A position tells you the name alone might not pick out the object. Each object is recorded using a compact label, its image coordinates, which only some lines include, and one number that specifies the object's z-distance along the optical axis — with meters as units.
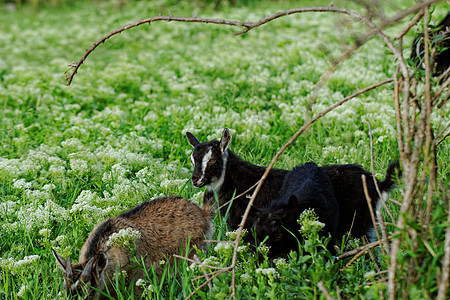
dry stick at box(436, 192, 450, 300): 4.99
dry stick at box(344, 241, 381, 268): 6.11
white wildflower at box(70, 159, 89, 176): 10.87
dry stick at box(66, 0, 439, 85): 4.73
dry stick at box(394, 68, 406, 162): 5.52
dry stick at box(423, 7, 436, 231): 5.37
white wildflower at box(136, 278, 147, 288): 7.05
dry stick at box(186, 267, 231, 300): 5.95
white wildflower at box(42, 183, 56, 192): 10.02
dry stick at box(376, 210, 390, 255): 5.61
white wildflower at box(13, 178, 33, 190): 10.28
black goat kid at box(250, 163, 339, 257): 7.87
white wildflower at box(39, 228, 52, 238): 8.41
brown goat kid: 7.12
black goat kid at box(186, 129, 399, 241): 9.18
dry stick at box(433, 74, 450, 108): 5.48
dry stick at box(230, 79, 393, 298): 5.66
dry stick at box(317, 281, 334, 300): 5.25
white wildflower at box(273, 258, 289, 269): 6.81
